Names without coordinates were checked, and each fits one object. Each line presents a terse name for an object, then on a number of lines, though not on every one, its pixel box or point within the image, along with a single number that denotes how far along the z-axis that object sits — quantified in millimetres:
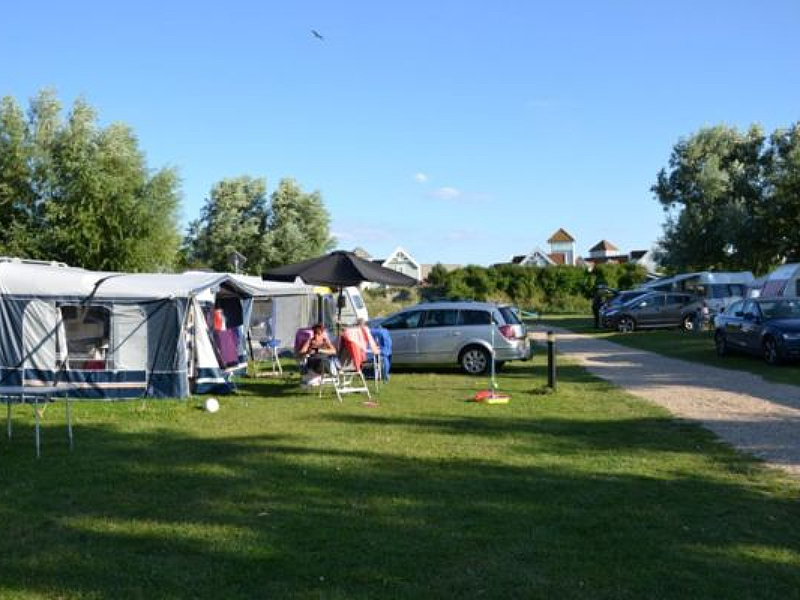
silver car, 15805
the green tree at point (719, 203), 41406
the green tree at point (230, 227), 53031
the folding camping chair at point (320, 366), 12773
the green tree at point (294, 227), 52031
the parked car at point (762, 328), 16297
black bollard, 13125
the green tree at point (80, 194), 27641
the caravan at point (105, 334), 12883
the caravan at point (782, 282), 26562
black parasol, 13547
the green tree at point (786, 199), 40062
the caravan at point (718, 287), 31234
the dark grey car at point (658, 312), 30750
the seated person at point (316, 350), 12930
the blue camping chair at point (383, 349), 14930
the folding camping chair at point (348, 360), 12755
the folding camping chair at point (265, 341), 18003
